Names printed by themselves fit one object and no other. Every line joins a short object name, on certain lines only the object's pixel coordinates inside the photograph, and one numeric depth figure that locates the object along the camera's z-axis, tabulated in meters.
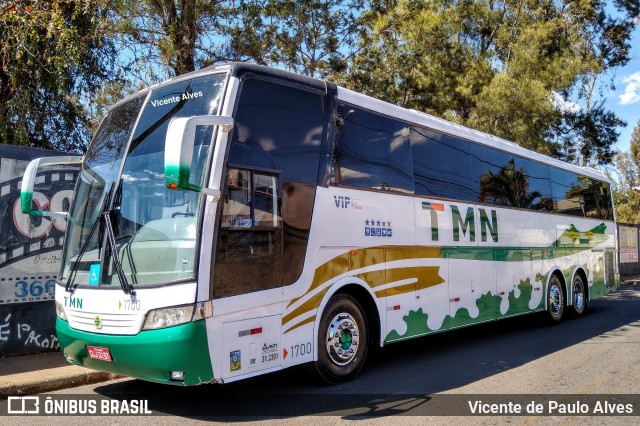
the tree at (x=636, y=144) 46.93
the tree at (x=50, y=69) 10.79
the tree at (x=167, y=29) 11.60
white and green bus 5.19
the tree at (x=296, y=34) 12.88
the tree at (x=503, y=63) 14.76
